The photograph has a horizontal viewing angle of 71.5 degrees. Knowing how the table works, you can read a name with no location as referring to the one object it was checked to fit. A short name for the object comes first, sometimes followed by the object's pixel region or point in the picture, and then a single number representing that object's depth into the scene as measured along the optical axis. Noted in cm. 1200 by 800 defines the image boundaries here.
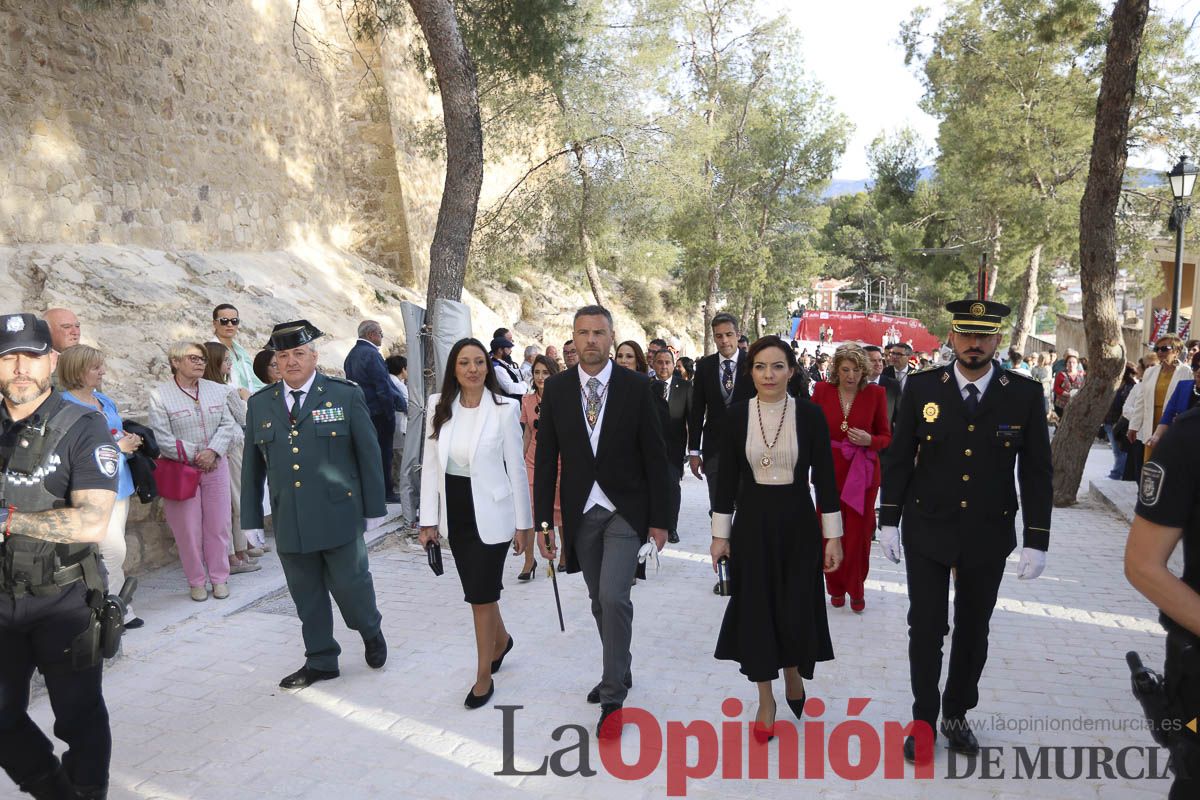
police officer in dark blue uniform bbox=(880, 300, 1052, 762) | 361
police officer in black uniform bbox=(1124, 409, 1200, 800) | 217
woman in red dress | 571
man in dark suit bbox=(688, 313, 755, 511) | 623
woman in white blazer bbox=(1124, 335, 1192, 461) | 897
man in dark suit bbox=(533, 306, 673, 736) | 401
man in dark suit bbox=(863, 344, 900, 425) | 651
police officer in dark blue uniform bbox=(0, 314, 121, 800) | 289
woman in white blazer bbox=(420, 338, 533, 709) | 429
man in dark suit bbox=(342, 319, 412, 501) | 853
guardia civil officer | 447
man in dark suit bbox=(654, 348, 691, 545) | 743
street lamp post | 1105
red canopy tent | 2949
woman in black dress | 383
